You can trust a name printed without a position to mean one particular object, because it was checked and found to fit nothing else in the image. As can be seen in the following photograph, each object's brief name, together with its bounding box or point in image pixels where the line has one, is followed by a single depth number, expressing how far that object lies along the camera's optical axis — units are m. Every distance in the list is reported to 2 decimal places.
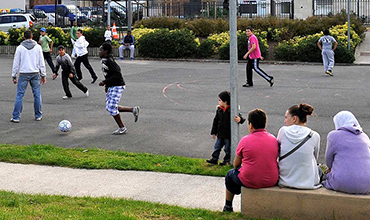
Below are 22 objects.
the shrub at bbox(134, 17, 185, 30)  30.70
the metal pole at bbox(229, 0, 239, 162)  8.17
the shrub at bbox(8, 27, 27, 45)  29.74
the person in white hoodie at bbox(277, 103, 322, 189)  6.16
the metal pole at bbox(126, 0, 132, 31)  28.94
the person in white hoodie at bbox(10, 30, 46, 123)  12.41
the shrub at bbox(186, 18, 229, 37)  29.45
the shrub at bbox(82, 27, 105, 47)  28.67
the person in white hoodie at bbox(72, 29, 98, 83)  18.75
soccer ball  11.33
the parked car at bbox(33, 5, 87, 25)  45.19
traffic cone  32.28
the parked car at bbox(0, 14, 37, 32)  39.47
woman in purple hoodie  5.92
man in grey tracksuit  19.70
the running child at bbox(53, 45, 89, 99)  15.35
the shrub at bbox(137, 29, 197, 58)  26.52
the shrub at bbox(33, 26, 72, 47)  28.83
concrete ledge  5.88
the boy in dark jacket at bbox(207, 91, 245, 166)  8.52
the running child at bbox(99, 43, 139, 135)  11.18
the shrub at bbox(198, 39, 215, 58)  26.44
